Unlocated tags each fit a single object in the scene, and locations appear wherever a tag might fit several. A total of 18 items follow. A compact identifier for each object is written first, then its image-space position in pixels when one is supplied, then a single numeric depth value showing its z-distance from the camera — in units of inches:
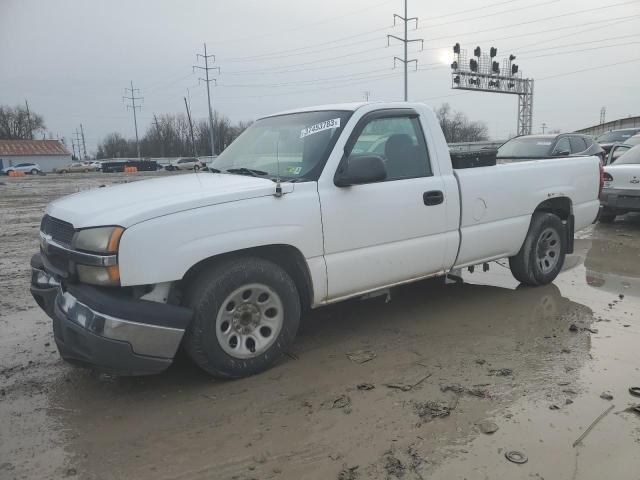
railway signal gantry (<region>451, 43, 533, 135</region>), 1616.0
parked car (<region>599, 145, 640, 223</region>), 362.9
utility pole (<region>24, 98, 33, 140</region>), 4003.4
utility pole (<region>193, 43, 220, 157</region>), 2362.2
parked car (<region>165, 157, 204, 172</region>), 2410.2
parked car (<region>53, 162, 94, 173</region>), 2522.1
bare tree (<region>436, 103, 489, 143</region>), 2605.1
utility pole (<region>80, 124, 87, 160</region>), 5073.8
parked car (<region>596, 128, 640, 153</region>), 869.4
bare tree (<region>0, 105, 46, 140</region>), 3880.4
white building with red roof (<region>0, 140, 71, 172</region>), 2940.5
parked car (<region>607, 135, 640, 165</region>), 484.4
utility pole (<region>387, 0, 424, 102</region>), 1498.5
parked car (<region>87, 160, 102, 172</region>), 2682.1
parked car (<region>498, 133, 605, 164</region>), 422.9
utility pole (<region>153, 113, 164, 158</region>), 3835.4
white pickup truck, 122.8
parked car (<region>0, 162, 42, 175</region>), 2386.7
